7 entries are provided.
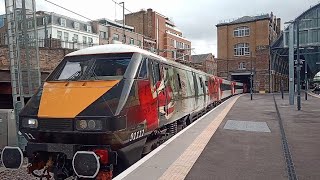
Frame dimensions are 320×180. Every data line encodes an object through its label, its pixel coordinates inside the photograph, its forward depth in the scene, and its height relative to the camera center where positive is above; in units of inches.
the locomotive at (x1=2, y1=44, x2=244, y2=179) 225.0 -23.9
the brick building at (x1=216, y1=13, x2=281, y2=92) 2389.3 +258.5
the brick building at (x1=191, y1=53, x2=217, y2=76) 2908.5 +203.2
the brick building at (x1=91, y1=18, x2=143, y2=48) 2364.7 +356.7
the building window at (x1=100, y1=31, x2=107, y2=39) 2393.7 +348.8
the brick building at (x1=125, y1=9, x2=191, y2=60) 2888.8 +495.7
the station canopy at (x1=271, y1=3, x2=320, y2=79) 1546.5 +213.4
